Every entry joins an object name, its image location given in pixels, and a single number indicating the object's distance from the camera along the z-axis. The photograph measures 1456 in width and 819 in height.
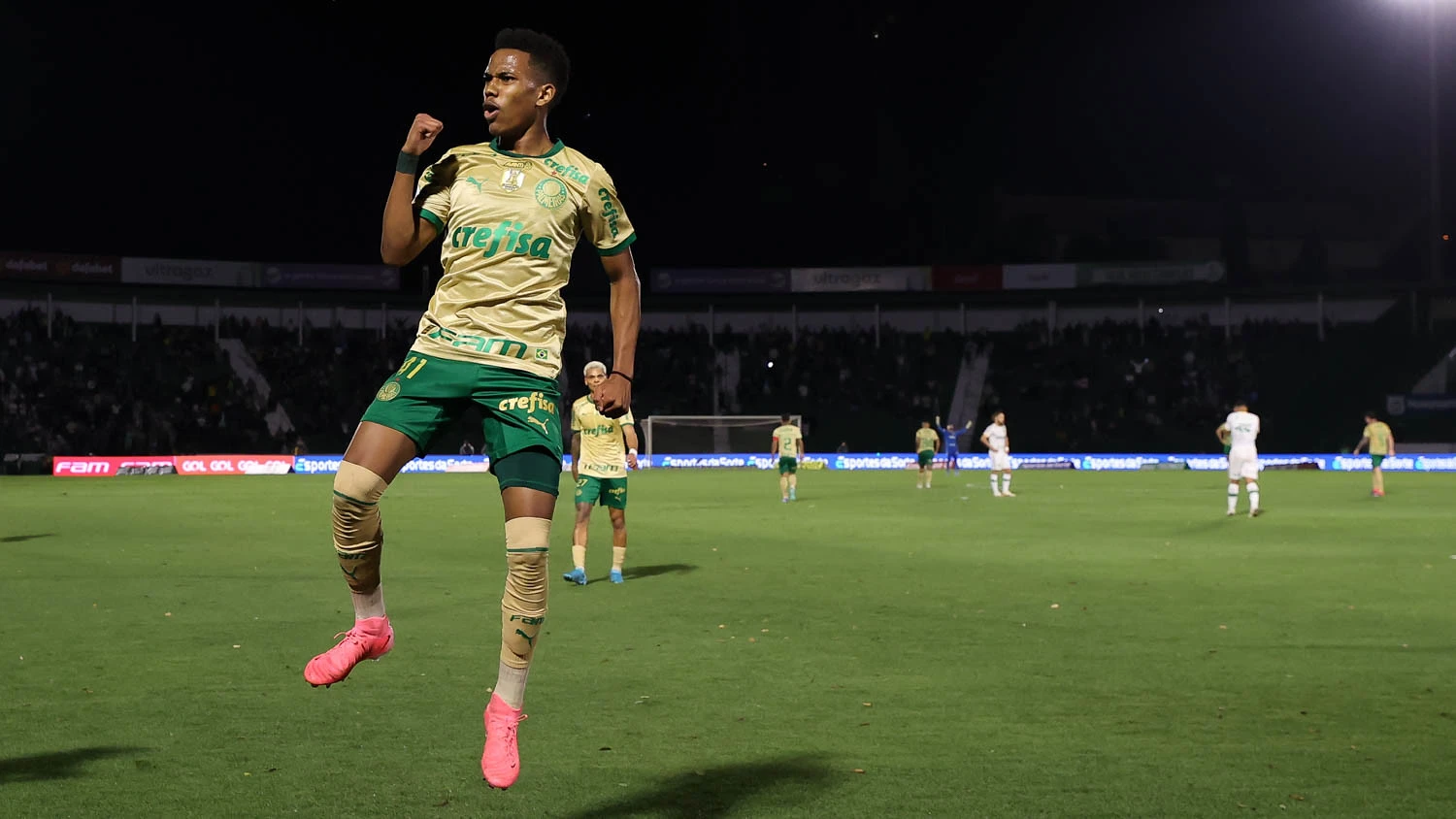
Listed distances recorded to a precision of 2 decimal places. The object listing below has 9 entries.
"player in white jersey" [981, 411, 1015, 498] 32.25
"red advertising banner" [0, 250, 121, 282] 51.97
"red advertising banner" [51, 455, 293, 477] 46.12
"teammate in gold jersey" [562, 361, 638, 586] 14.45
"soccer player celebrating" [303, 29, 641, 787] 5.10
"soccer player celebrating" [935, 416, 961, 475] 50.59
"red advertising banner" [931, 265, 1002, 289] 63.97
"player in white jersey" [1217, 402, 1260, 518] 24.38
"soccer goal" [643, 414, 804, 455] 55.97
